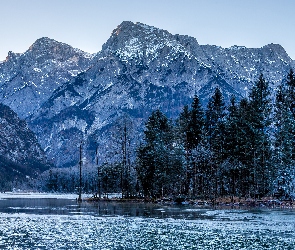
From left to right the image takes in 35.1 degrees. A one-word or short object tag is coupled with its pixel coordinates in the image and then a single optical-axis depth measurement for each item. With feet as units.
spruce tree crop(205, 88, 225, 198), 360.69
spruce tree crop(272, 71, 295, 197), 287.07
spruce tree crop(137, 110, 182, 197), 352.90
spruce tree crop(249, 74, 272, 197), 312.71
